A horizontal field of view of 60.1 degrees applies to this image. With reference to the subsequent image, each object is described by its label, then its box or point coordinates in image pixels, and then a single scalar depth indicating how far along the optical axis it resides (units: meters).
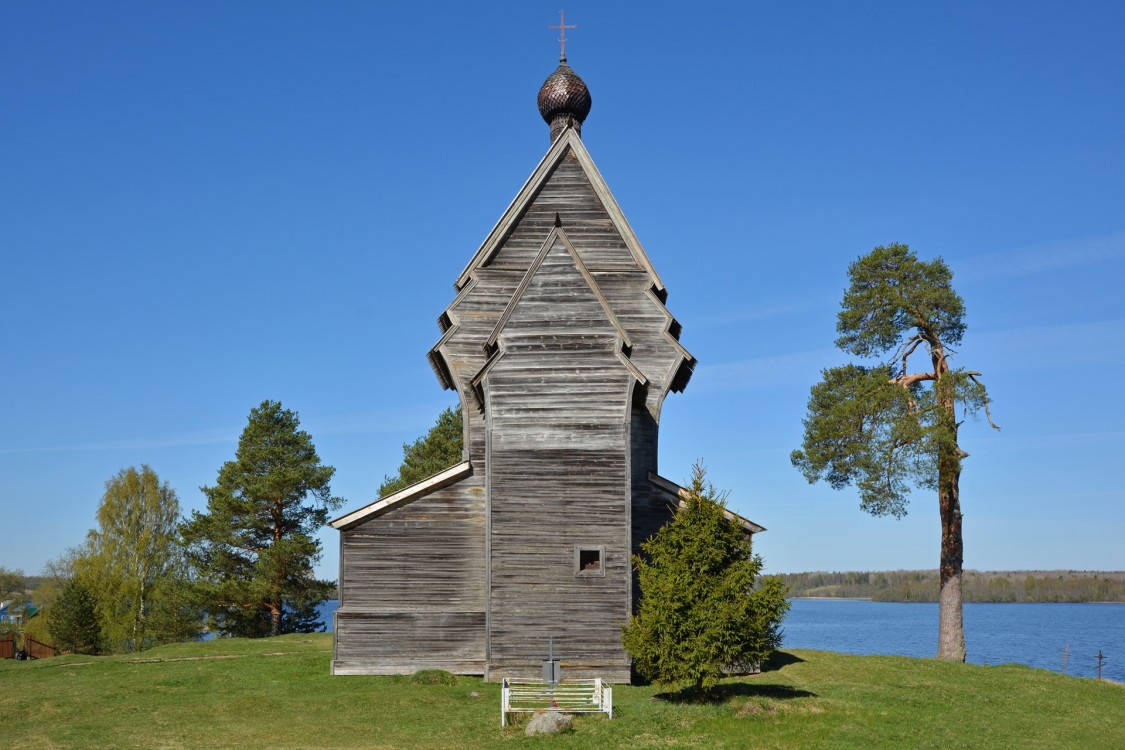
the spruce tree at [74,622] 40.34
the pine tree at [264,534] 43.69
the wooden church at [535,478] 24.22
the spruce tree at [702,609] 20.03
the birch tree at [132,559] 51.22
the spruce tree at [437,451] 52.28
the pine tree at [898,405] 31.10
